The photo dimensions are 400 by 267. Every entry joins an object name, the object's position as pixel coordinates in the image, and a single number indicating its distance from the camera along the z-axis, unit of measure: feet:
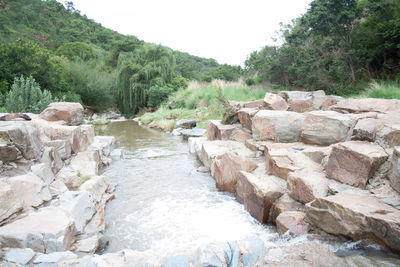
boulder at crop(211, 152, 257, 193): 13.20
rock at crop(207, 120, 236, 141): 19.97
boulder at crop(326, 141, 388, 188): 8.54
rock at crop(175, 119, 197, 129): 35.02
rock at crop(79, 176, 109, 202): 11.95
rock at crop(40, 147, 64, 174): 11.92
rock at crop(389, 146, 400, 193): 7.49
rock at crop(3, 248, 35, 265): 6.44
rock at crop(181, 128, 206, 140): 28.83
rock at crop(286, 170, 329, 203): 9.15
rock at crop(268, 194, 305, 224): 9.55
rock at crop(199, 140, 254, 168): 16.19
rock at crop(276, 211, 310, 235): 8.23
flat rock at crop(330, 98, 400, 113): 12.59
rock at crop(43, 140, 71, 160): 13.60
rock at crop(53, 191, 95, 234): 9.35
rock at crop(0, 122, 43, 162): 9.61
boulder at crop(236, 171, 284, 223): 10.10
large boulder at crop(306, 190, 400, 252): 6.20
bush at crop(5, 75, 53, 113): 20.68
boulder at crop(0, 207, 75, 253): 7.08
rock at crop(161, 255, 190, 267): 6.83
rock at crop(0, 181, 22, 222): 7.97
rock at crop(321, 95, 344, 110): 16.94
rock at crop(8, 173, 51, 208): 9.00
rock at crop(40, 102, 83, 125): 16.76
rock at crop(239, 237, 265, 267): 6.90
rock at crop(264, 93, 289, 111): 17.89
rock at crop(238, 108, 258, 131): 17.79
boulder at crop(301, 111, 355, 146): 11.89
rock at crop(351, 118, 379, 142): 9.86
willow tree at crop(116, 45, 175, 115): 56.18
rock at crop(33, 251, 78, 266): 6.53
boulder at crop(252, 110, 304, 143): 14.42
